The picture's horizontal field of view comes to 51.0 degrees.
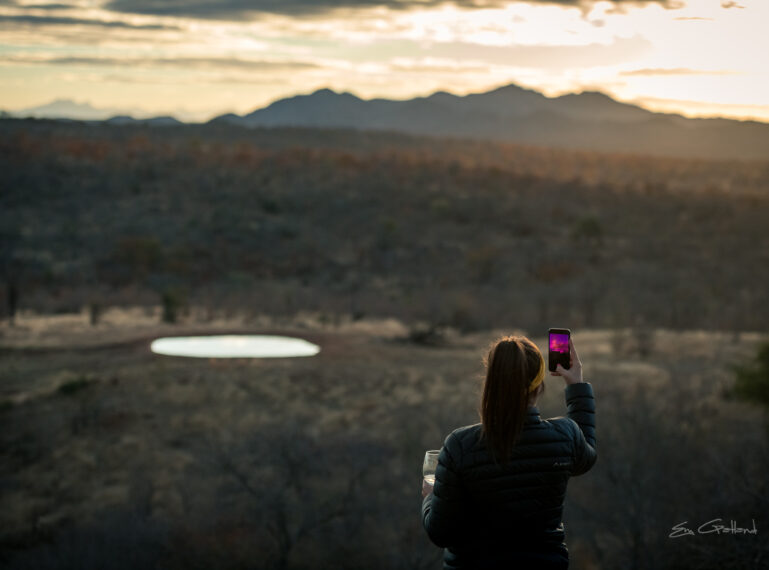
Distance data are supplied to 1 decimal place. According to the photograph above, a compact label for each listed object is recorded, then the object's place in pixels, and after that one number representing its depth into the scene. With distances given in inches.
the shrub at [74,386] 718.5
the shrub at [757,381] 639.8
